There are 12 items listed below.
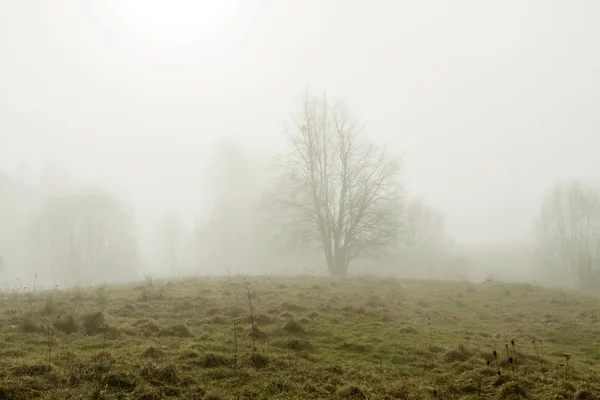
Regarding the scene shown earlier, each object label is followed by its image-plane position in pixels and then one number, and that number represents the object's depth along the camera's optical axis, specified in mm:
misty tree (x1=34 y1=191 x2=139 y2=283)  49625
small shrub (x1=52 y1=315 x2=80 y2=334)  9693
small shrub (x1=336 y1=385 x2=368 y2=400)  6546
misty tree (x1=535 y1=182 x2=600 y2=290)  53250
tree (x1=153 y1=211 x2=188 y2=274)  72375
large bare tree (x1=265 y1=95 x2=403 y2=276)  27938
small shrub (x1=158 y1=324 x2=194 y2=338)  9805
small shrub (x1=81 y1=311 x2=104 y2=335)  9734
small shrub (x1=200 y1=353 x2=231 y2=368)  7746
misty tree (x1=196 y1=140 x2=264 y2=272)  53812
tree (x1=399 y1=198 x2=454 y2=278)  55469
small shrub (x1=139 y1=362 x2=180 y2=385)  6793
